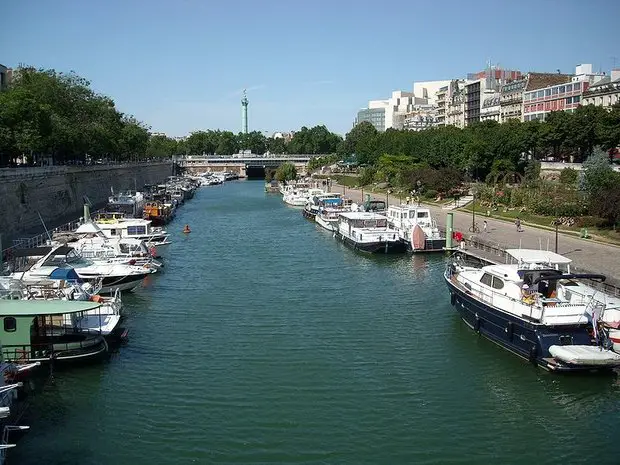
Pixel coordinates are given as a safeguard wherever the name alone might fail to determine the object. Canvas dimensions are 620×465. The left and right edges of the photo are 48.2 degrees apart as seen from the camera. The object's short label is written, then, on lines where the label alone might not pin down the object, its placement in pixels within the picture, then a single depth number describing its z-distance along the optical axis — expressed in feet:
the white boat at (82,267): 114.11
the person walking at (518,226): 170.36
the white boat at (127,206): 232.32
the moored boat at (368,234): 177.86
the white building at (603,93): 279.08
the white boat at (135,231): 170.60
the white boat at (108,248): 133.39
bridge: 640.17
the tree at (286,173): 485.56
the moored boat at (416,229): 175.32
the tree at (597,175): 177.58
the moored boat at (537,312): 81.82
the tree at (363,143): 462.19
